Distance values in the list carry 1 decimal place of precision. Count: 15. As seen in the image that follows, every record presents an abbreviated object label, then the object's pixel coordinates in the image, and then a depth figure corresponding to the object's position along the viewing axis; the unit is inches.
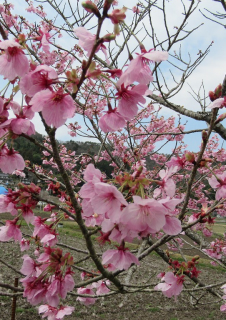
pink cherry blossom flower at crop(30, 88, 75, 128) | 9.3
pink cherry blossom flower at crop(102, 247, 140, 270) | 11.9
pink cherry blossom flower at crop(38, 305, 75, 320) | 21.7
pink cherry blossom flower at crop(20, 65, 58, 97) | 9.3
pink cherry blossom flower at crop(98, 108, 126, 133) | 11.4
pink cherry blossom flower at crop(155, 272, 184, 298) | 17.7
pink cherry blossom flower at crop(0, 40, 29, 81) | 9.5
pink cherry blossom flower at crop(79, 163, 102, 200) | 10.3
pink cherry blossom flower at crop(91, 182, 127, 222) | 9.0
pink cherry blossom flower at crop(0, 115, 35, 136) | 10.0
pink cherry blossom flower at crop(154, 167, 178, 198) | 10.7
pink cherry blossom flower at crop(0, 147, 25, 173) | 12.1
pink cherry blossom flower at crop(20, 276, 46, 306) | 13.0
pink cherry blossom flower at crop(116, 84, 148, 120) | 10.2
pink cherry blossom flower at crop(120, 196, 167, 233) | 8.7
